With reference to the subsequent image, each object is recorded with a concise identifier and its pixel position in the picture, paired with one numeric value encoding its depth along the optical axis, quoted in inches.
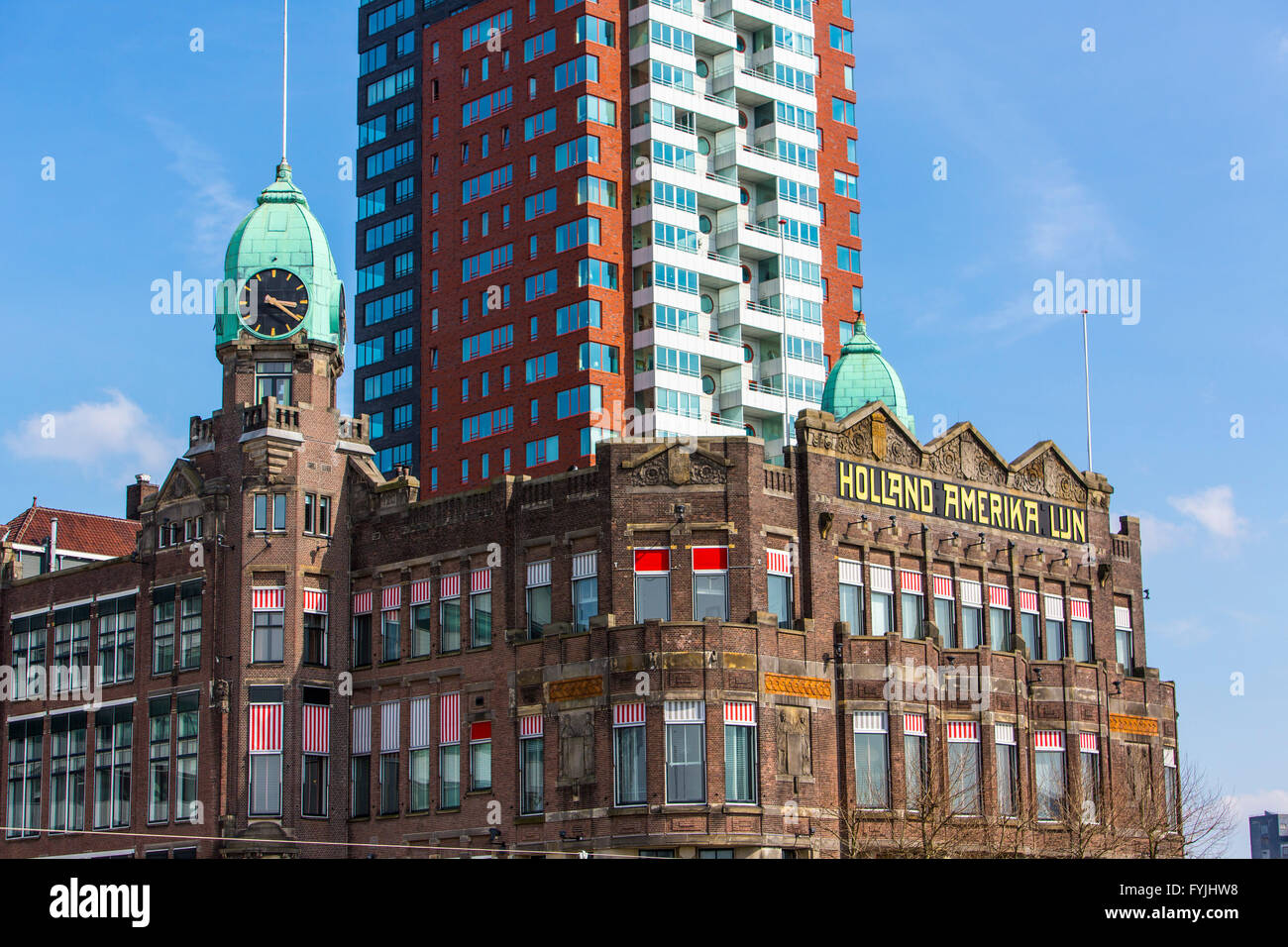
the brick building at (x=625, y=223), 5019.7
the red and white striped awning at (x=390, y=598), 3120.1
